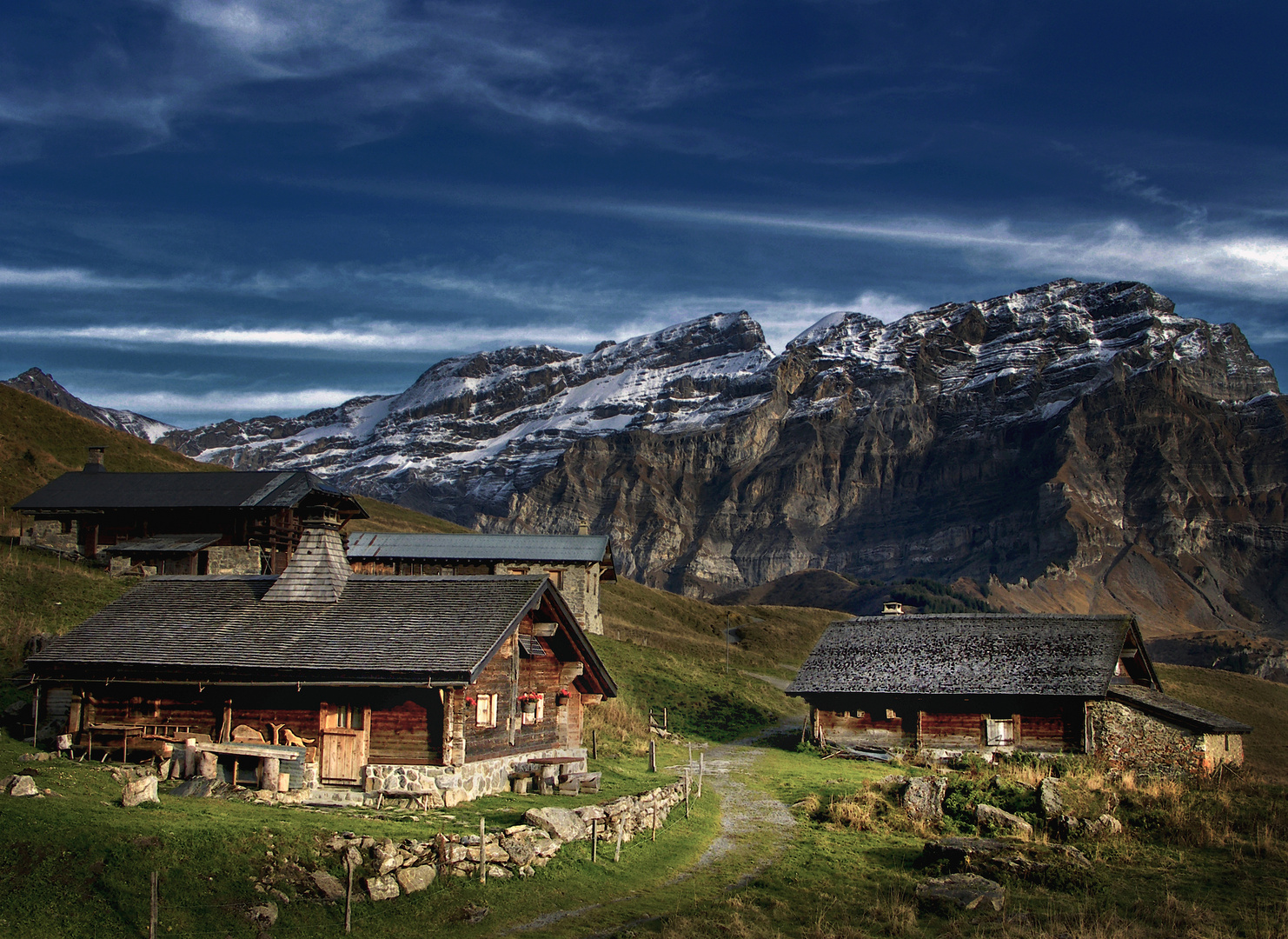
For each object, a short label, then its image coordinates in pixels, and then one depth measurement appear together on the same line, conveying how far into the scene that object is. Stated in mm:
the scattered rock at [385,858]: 16781
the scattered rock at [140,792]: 18703
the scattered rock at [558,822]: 19906
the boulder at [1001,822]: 23672
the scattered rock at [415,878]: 16672
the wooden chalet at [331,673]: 24109
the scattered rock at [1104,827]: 23781
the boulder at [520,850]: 18547
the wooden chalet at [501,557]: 67812
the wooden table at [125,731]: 25125
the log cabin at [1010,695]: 43156
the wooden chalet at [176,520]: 53812
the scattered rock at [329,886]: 16047
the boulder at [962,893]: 18156
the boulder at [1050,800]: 24781
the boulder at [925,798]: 26031
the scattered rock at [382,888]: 16281
